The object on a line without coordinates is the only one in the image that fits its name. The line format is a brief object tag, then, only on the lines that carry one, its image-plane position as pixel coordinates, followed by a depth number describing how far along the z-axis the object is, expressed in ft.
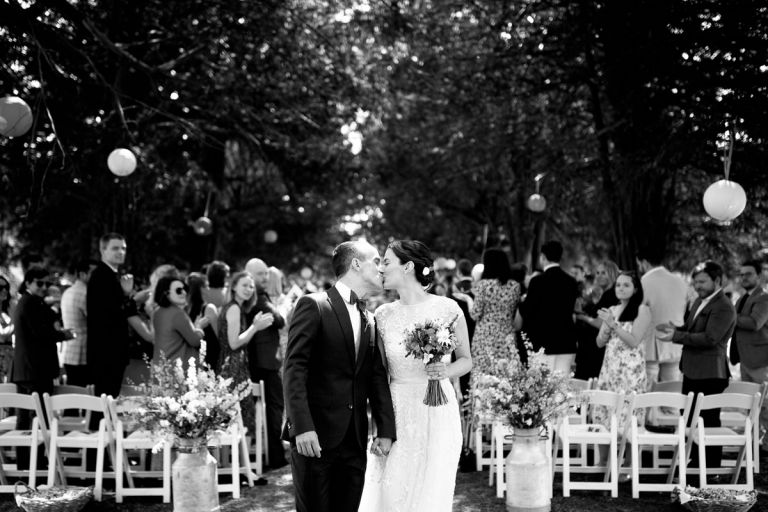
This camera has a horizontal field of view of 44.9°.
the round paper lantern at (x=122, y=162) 39.34
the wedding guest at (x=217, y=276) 31.37
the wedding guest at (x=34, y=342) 28.22
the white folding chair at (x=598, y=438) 25.20
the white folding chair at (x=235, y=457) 25.58
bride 18.81
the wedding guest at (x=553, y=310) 31.42
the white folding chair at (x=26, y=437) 25.18
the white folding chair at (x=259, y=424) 28.81
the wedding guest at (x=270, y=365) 30.07
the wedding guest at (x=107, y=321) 28.58
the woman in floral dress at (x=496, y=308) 31.17
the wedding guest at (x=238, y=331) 28.94
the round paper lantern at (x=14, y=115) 26.53
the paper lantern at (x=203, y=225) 66.49
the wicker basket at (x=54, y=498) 22.81
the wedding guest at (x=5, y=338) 34.78
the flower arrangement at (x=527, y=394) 22.98
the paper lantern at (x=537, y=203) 62.08
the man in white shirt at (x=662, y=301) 34.53
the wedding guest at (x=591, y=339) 35.70
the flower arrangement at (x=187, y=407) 21.47
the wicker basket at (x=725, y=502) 22.20
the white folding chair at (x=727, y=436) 25.08
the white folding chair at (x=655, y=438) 24.89
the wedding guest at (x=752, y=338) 33.37
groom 15.92
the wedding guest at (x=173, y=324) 28.17
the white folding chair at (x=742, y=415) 27.59
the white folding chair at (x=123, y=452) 25.03
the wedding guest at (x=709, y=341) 28.19
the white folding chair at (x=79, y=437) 24.61
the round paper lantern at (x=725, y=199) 33.40
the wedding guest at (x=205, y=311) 31.07
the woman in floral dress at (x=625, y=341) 28.14
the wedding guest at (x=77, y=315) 31.55
